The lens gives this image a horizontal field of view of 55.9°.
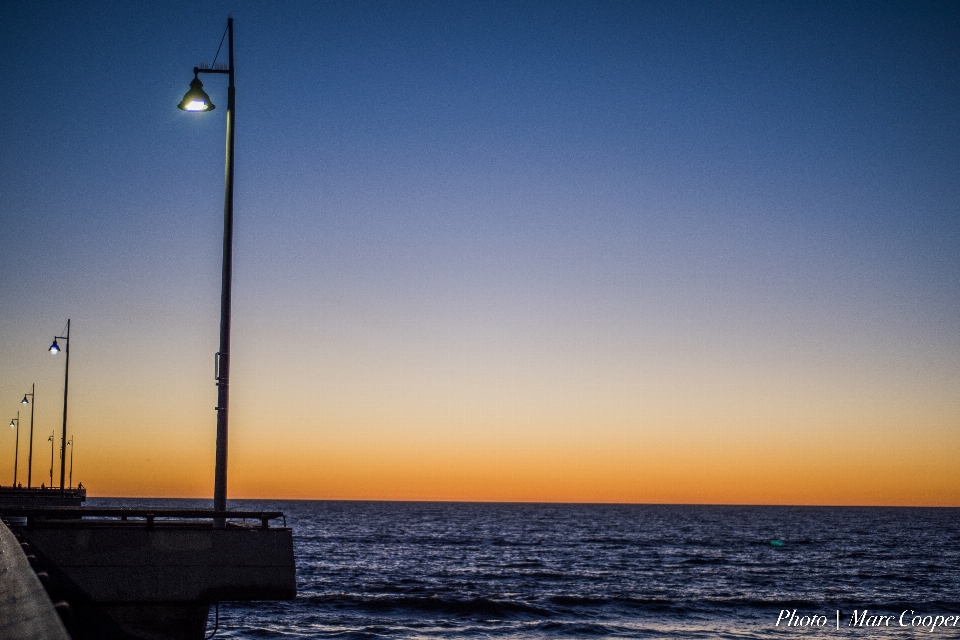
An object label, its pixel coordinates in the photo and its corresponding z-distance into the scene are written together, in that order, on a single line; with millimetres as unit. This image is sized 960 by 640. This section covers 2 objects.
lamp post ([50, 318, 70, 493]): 34531
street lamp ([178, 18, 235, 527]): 13359
